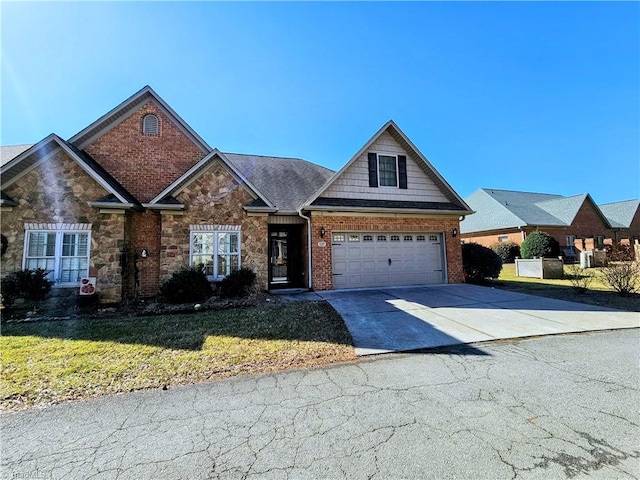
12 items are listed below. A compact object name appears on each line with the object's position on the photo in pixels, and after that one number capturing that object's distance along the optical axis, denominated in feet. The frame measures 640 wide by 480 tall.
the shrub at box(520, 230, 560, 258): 71.56
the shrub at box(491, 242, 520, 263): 81.56
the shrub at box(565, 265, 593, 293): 36.56
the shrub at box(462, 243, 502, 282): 45.52
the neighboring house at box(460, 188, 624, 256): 85.35
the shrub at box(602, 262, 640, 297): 33.73
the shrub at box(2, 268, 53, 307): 27.58
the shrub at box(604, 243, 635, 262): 44.74
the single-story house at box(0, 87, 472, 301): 30.83
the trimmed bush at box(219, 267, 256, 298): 33.32
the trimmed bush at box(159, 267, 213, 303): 30.68
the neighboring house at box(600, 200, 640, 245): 105.50
